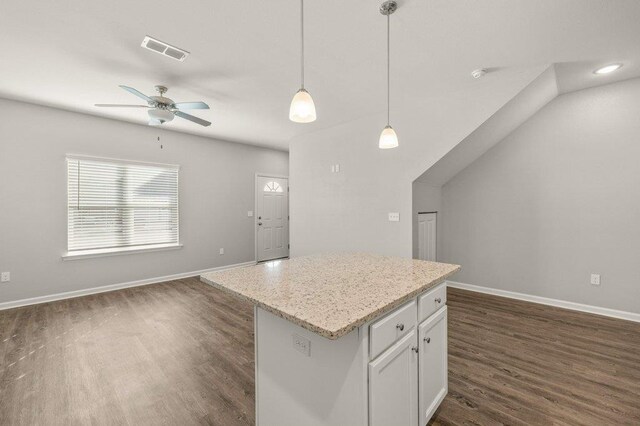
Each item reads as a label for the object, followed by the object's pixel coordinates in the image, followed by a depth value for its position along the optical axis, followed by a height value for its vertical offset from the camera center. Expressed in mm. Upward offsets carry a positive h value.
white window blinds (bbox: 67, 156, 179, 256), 4074 +114
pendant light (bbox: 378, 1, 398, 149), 2193 +590
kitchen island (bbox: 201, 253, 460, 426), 1123 -610
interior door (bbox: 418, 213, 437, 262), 4031 -345
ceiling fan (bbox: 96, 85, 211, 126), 2887 +1133
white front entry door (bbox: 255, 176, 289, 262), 6338 -121
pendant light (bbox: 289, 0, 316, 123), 1601 +616
